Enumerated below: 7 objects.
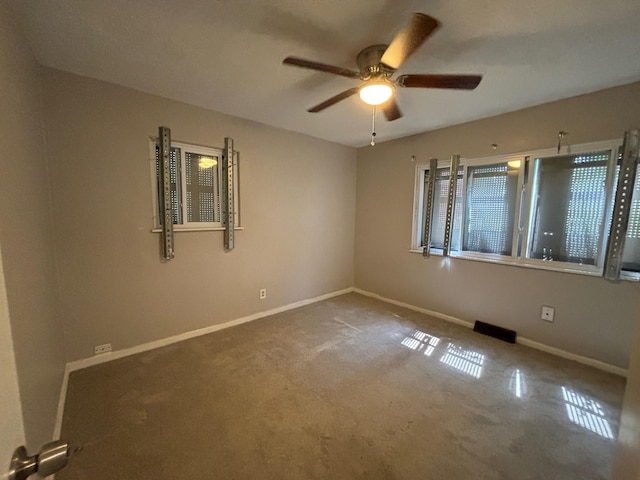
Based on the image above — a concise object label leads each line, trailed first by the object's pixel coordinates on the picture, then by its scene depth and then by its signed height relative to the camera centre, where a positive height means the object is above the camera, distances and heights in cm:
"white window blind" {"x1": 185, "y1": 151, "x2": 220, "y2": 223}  263 +25
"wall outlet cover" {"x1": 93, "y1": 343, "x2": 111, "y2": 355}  222 -117
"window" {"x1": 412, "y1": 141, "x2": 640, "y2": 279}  224 +11
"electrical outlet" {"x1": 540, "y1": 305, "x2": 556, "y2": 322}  250 -88
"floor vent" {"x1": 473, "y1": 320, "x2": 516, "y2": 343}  272 -119
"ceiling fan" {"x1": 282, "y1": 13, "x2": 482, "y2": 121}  135 +84
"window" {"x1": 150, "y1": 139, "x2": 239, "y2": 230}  248 +26
